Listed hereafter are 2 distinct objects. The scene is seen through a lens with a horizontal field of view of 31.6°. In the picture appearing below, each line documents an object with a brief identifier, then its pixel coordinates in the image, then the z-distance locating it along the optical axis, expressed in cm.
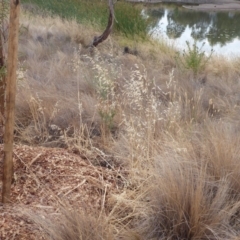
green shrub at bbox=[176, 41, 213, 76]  501
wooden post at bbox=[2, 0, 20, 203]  164
